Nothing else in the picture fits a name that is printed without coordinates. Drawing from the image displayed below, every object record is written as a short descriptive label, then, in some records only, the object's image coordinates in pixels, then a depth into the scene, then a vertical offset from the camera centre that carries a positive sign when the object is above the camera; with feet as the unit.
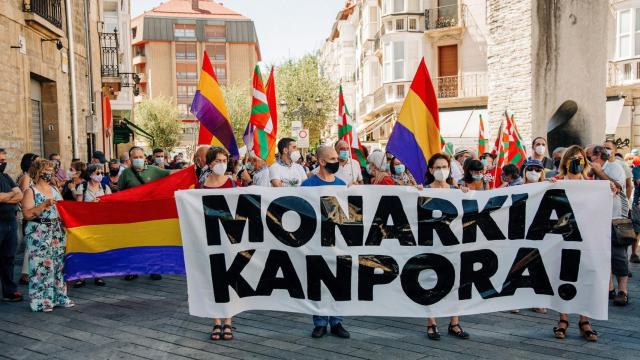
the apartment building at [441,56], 99.09 +14.24
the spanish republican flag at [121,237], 22.86 -3.53
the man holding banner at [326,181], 18.45 -1.25
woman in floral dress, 22.13 -3.55
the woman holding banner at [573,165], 19.89 -0.94
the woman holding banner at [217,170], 19.98 -0.92
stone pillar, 60.95 +7.25
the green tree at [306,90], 141.59 +12.01
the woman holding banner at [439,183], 18.11 -1.39
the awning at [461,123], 92.79 +2.40
